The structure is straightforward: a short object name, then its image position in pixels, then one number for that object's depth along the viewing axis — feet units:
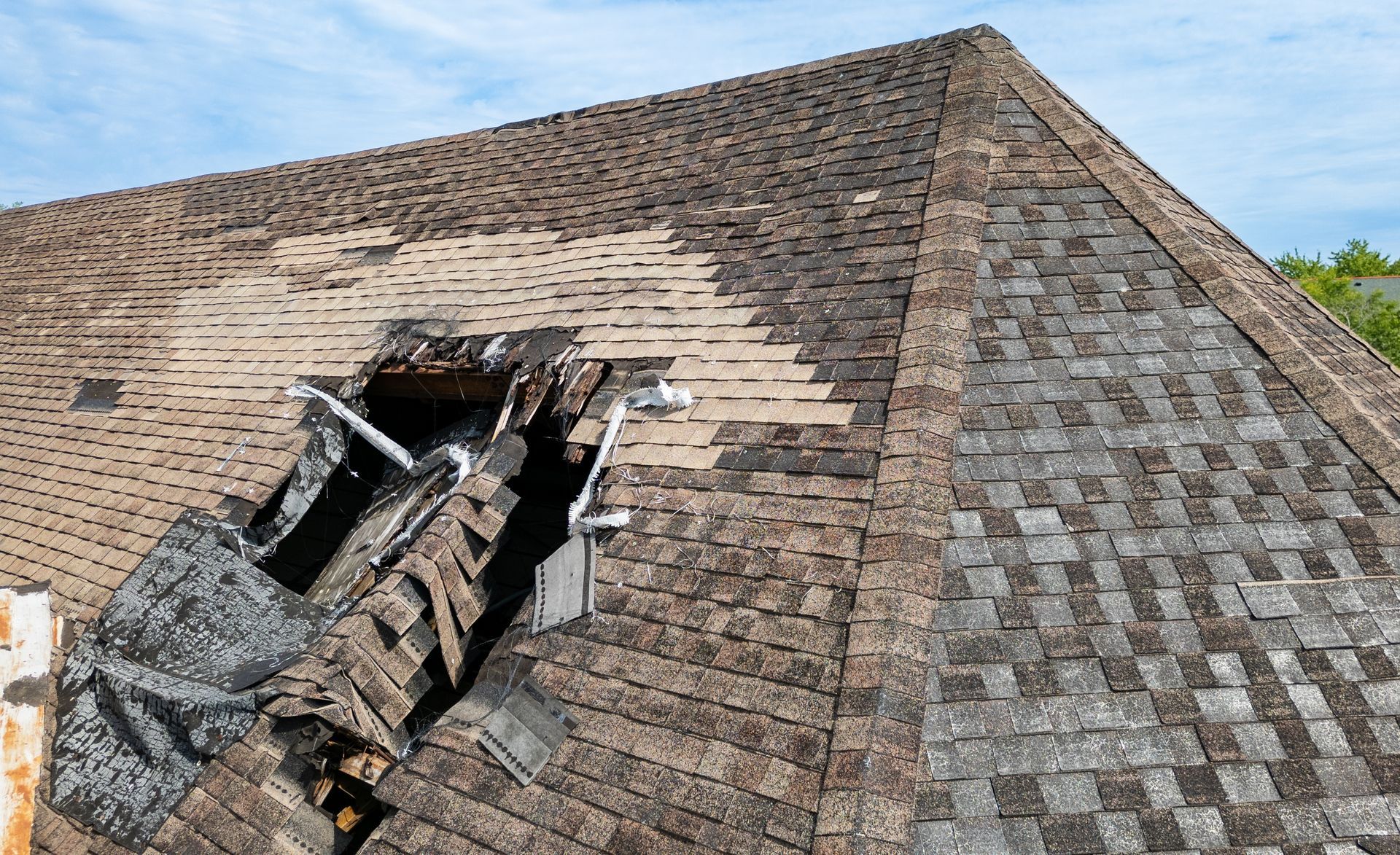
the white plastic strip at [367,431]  26.43
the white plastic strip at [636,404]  22.41
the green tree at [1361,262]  190.90
